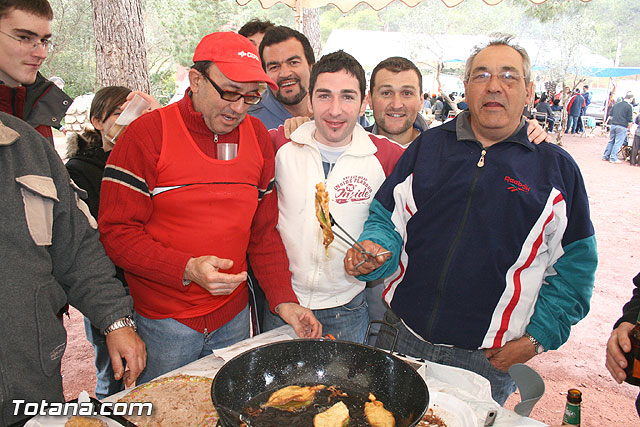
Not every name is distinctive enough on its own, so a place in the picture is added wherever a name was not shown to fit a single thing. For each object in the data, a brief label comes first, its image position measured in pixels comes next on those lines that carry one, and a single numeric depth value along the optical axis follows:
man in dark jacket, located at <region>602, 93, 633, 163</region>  14.35
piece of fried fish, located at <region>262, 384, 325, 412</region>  1.51
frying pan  1.48
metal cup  2.03
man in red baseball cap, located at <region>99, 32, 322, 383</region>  1.85
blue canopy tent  28.62
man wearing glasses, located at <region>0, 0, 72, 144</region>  2.11
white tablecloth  1.50
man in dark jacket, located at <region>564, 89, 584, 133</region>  20.93
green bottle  1.41
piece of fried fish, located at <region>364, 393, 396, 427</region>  1.40
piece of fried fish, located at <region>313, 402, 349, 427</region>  1.34
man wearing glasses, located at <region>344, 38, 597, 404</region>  1.88
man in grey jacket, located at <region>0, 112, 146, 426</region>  1.45
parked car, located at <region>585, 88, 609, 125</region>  27.28
